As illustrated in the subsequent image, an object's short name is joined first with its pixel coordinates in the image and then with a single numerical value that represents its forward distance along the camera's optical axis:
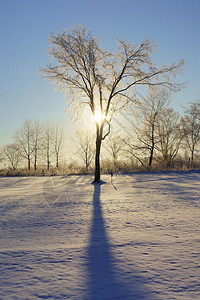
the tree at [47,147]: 35.31
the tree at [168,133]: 22.80
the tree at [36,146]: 34.09
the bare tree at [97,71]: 13.28
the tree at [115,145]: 37.85
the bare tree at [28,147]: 33.97
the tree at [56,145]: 35.97
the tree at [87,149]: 37.97
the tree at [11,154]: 41.53
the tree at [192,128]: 26.06
